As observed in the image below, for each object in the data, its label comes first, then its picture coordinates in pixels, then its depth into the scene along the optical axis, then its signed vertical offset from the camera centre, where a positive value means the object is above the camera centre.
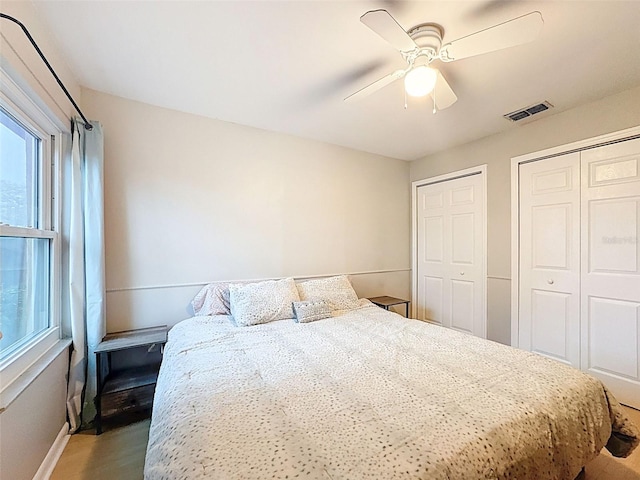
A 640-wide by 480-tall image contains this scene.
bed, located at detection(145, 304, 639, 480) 0.88 -0.67
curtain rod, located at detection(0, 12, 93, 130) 1.16 +0.90
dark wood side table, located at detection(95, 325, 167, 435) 1.95 -1.04
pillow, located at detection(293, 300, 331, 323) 2.38 -0.60
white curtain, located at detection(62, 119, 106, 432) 1.94 -0.15
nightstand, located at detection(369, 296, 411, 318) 3.29 -0.72
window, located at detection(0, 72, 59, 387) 1.44 +0.04
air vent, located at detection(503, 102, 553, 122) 2.42 +1.15
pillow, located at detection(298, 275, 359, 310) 2.74 -0.51
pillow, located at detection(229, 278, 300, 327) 2.28 -0.51
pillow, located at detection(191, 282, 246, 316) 2.46 -0.53
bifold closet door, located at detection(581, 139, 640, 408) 2.23 -0.21
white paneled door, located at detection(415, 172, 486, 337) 3.24 -0.15
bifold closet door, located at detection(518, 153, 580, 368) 2.54 -0.16
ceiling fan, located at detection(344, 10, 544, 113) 1.24 +0.96
